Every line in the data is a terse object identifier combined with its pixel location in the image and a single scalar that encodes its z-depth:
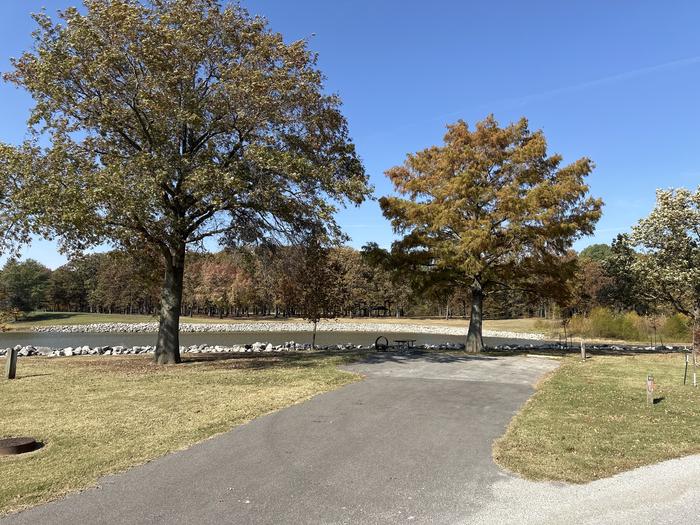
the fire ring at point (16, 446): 6.61
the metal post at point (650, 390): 10.27
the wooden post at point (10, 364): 13.45
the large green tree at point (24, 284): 76.69
